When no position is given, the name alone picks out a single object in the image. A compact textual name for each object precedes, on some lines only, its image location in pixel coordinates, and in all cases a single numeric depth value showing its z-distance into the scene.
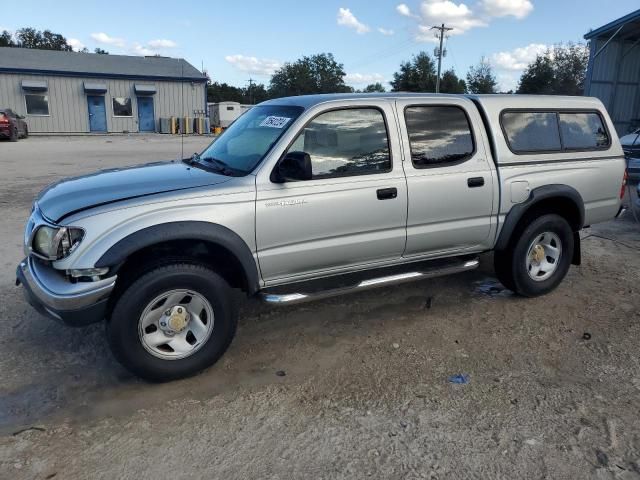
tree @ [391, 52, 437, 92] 56.86
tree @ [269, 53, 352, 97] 68.56
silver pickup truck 3.34
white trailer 36.69
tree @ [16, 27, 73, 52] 73.44
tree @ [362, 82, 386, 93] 66.43
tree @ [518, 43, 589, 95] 45.22
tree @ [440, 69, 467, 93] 57.84
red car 22.52
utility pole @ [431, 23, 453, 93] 51.60
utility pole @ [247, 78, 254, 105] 69.56
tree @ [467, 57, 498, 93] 57.25
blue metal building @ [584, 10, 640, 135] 18.00
